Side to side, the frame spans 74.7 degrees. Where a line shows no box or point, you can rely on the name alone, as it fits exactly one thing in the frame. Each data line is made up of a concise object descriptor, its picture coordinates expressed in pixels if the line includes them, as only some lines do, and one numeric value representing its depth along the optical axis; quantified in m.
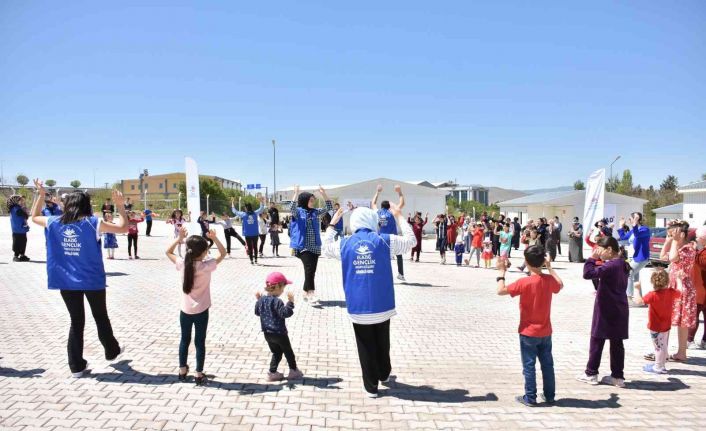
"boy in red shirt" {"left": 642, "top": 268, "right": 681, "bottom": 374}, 5.07
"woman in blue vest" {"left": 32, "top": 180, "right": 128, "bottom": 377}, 4.56
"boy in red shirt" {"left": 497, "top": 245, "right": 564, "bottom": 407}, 4.14
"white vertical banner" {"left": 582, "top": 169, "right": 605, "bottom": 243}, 11.02
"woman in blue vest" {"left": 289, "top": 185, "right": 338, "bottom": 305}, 7.98
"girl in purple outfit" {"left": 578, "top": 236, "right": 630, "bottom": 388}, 4.70
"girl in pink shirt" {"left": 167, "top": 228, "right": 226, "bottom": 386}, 4.46
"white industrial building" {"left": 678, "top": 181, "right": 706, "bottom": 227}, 28.58
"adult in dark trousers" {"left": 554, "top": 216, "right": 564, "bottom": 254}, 17.85
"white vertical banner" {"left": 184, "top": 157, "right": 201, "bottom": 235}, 11.97
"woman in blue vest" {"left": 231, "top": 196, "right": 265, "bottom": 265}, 14.21
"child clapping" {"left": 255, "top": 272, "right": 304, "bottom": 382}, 4.53
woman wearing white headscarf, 4.26
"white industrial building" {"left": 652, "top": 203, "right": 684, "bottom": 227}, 37.76
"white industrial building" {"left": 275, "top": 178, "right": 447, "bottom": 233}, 34.12
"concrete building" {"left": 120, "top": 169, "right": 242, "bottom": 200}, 81.19
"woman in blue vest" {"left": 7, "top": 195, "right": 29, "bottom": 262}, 12.38
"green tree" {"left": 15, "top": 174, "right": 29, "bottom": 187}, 71.97
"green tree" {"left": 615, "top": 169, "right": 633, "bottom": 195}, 56.03
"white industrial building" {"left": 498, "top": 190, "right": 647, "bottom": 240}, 30.39
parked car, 15.77
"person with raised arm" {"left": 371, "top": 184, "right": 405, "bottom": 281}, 10.34
